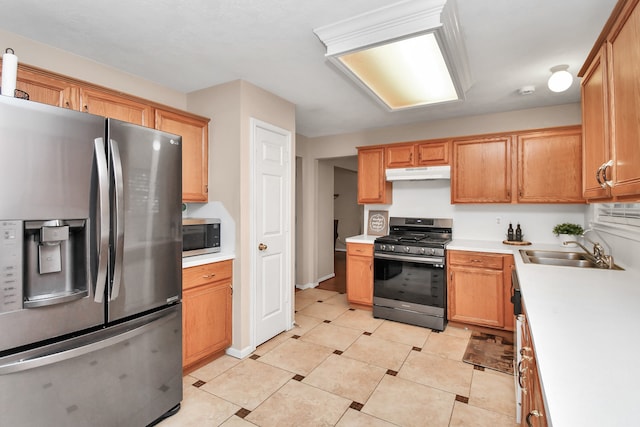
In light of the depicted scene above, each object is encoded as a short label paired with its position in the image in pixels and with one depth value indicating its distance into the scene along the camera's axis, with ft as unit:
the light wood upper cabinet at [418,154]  12.14
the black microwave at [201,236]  8.43
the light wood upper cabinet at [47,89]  6.06
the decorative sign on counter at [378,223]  14.44
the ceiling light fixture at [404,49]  5.78
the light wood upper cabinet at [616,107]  3.55
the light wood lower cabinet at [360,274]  12.74
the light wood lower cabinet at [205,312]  7.90
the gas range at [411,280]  11.05
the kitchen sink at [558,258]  8.07
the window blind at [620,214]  6.86
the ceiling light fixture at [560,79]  8.01
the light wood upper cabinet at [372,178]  13.47
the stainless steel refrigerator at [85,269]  4.40
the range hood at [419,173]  12.02
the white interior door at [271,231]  9.59
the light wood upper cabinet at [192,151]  8.67
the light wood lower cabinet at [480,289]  10.33
